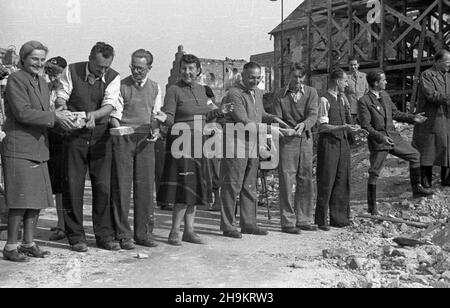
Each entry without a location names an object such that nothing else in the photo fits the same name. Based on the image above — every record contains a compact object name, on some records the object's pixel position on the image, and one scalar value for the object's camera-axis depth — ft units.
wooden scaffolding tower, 47.62
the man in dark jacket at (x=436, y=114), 26.27
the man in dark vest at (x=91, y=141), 17.74
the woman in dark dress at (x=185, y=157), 19.34
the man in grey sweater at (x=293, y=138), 22.17
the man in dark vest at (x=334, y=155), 22.89
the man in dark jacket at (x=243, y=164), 21.08
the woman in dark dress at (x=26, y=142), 16.03
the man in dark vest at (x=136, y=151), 18.56
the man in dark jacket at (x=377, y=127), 24.47
